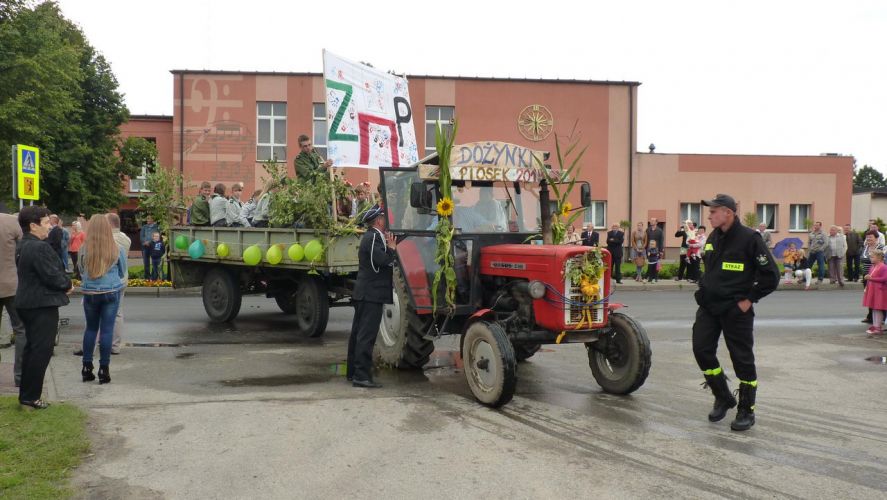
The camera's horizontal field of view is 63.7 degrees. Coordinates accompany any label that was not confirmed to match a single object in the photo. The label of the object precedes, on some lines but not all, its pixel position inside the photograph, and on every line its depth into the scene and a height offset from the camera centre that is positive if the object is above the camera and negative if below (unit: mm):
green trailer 9617 -534
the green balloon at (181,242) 11727 -170
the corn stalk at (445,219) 6977 +165
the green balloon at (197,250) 11406 -288
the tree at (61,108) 22891 +4506
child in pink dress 11320 -845
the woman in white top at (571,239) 8016 -14
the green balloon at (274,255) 10050 -309
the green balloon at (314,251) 9508 -229
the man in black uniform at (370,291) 7141 -574
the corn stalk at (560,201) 7570 +391
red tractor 6391 -525
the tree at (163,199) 12375 +565
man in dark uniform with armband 5777 -465
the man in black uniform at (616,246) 19922 -210
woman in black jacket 6020 -621
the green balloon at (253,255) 10383 -326
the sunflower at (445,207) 6977 +277
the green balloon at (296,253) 9750 -266
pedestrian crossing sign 10883 +887
